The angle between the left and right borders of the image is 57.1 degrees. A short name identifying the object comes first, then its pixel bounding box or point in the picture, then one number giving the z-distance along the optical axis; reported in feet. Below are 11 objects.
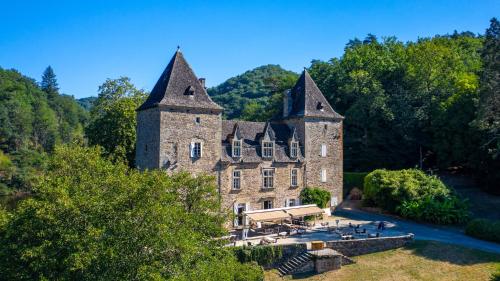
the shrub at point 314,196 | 127.65
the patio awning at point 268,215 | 101.42
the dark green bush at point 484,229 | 102.01
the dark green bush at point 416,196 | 116.98
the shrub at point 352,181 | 158.51
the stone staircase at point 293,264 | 90.03
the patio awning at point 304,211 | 110.11
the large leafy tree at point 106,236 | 55.77
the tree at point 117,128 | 148.15
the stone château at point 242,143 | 106.42
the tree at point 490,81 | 103.50
